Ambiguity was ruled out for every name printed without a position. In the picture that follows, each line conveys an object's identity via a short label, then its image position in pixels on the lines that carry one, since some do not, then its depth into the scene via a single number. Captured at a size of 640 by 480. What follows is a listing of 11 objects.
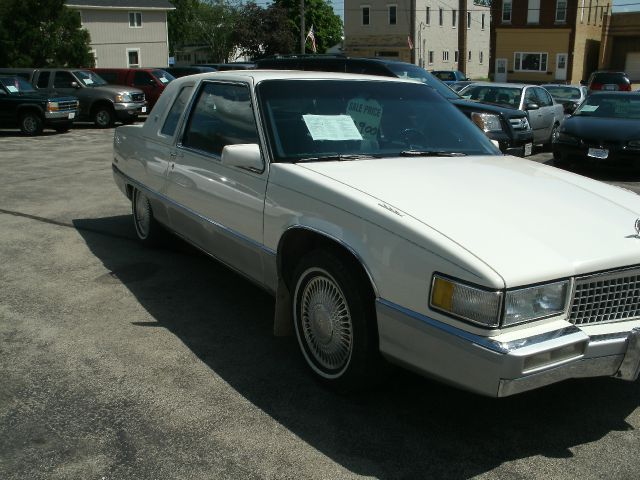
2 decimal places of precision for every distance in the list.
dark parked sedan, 11.03
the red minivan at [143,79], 22.59
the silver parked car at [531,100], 14.56
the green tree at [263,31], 55.34
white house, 44.66
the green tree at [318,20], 65.00
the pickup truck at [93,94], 20.22
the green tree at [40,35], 30.09
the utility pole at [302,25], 38.82
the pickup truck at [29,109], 18.20
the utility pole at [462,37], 52.48
